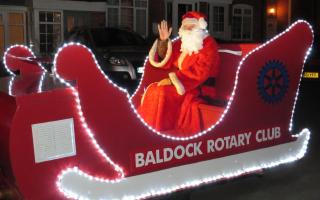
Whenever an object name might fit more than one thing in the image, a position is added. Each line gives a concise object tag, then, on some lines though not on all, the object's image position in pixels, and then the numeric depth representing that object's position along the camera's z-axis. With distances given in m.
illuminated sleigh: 2.91
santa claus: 3.95
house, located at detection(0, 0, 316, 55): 17.69
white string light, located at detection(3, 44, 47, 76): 4.07
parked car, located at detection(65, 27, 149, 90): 10.88
